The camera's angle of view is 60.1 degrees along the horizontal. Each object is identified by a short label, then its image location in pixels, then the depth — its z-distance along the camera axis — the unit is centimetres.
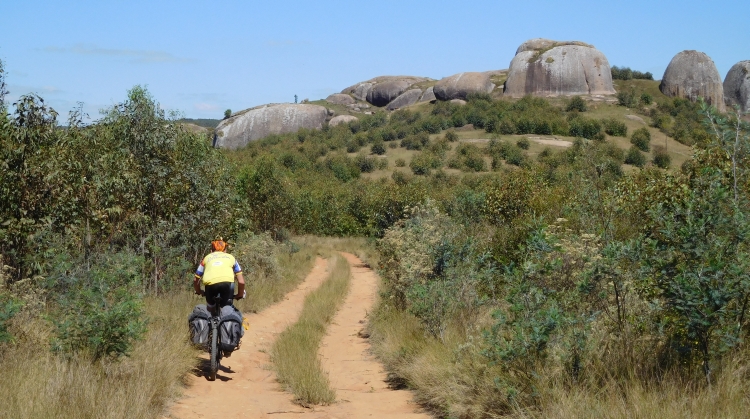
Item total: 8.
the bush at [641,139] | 6172
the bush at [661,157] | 5422
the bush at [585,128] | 6584
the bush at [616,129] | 6625
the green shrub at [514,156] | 5864
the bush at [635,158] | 5641
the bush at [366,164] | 6644
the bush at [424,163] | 6000
